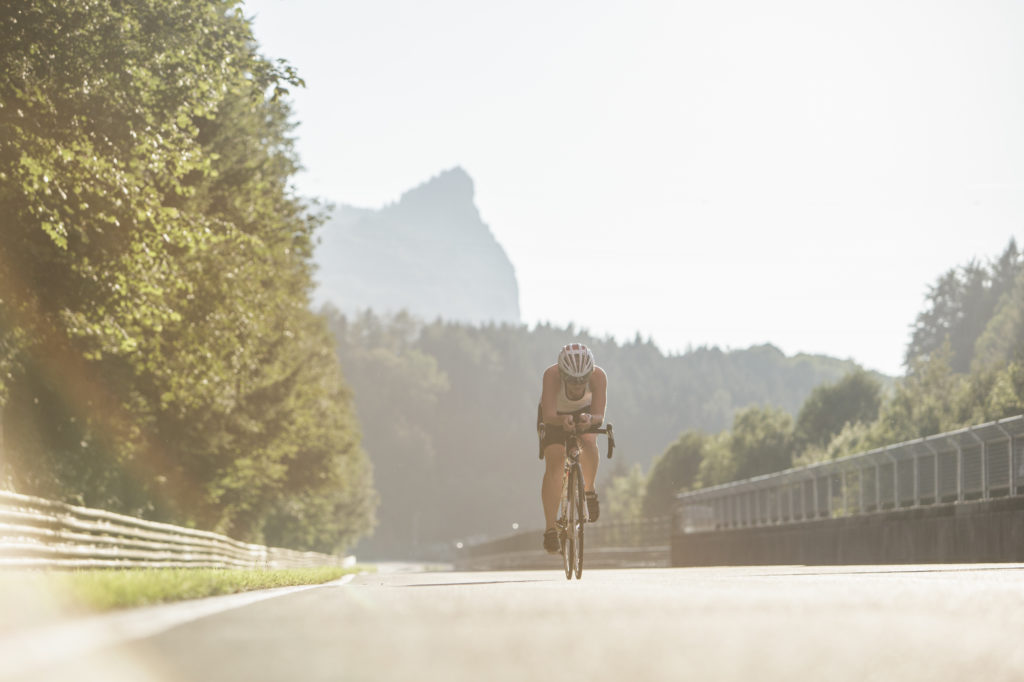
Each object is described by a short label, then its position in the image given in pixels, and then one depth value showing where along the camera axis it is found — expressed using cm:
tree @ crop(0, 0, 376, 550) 1925
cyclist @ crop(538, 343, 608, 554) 1261
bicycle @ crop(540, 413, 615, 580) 1286
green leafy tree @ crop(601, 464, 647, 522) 16496
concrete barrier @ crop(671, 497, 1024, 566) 2169
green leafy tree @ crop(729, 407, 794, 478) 12031
